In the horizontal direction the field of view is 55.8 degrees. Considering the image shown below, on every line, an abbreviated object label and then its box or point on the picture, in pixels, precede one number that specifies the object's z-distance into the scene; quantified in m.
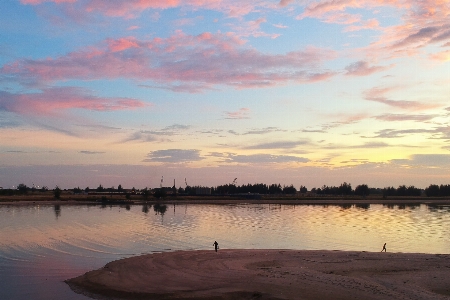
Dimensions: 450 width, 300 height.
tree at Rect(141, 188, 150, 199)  144.81
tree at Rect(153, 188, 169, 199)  143.50
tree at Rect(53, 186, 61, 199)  131.12
